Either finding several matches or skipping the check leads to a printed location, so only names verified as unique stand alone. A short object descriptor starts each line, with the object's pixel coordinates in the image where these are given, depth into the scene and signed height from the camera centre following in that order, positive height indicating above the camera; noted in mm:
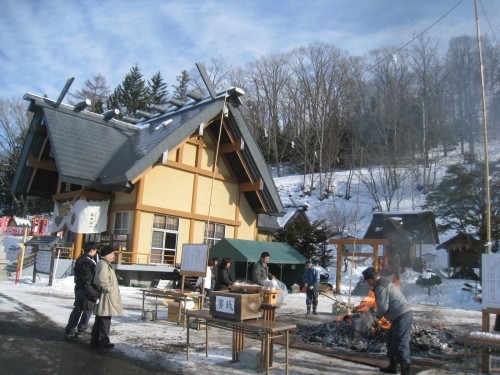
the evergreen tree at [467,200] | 21219 +3506
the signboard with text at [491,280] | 6461 -160
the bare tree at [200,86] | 45519 +18009
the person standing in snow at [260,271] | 10148 -347
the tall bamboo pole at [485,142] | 6625 +2027
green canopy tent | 17875 +8
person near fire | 5973 -755
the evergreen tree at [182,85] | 52412 +20417
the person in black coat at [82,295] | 7441 -843
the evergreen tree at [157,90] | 52062 +19455
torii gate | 19406 +585
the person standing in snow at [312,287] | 12955 -831
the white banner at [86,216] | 18234 +1271
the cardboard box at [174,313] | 9588 -1391
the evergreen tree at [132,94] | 47906 +17419
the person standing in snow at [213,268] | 13033 -450
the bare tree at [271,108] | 48500 +17022
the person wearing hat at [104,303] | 6783 -883
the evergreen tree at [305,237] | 24969 +1253
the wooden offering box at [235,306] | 5695 -683
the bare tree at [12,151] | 39188 +8236
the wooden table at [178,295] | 8969 -924
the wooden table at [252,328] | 5352 -983
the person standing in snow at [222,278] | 9820 -543
